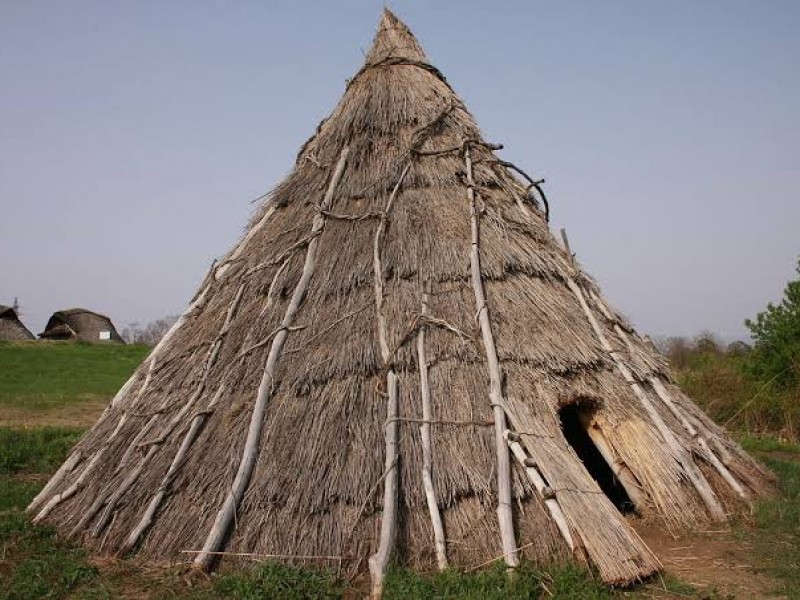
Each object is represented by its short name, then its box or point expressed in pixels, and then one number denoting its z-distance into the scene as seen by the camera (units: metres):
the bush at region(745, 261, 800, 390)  14.21
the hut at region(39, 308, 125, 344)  42.22
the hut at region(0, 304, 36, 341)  38.94
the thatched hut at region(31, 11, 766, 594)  5.23
